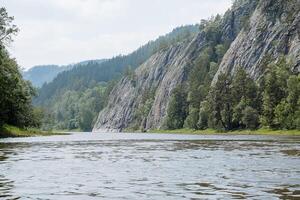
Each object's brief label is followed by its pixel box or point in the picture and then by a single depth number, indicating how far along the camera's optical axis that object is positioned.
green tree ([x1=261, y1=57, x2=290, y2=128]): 149.81
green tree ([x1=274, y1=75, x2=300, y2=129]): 133.93
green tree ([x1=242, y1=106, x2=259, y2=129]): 158.50
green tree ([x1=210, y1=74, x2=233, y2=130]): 178.75
